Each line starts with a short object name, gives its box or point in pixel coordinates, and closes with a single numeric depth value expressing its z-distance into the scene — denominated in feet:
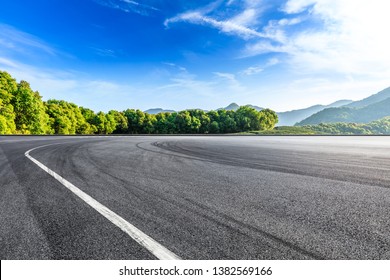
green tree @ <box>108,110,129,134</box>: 366.43
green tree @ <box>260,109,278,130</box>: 424.05
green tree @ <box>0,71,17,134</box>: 174.93
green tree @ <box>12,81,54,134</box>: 202.08
